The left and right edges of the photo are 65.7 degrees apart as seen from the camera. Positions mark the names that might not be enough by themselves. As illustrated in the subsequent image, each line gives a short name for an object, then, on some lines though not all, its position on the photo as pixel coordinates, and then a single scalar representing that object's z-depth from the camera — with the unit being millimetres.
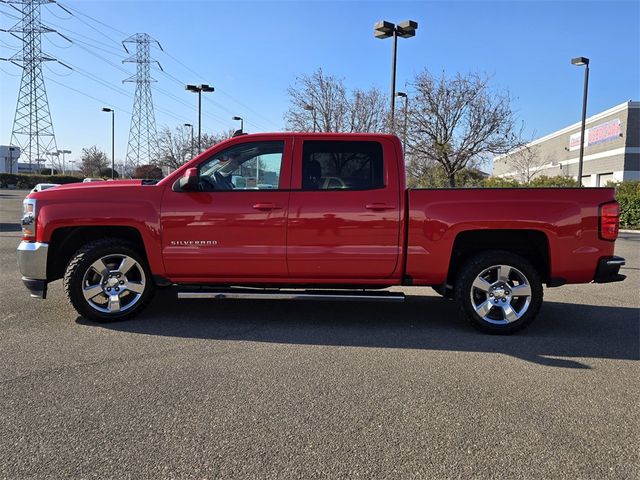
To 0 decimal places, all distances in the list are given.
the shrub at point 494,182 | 26456
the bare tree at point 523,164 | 46225
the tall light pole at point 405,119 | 16609
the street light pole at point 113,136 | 52906
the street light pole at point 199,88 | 27156
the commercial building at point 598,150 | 40094
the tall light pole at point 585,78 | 20547
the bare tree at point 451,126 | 16688
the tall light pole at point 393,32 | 14453
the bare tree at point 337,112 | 22109
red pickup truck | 5012
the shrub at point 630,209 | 19125
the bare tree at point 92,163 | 67188
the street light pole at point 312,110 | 21614
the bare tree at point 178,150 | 40031
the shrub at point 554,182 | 26380
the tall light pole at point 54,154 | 85875
